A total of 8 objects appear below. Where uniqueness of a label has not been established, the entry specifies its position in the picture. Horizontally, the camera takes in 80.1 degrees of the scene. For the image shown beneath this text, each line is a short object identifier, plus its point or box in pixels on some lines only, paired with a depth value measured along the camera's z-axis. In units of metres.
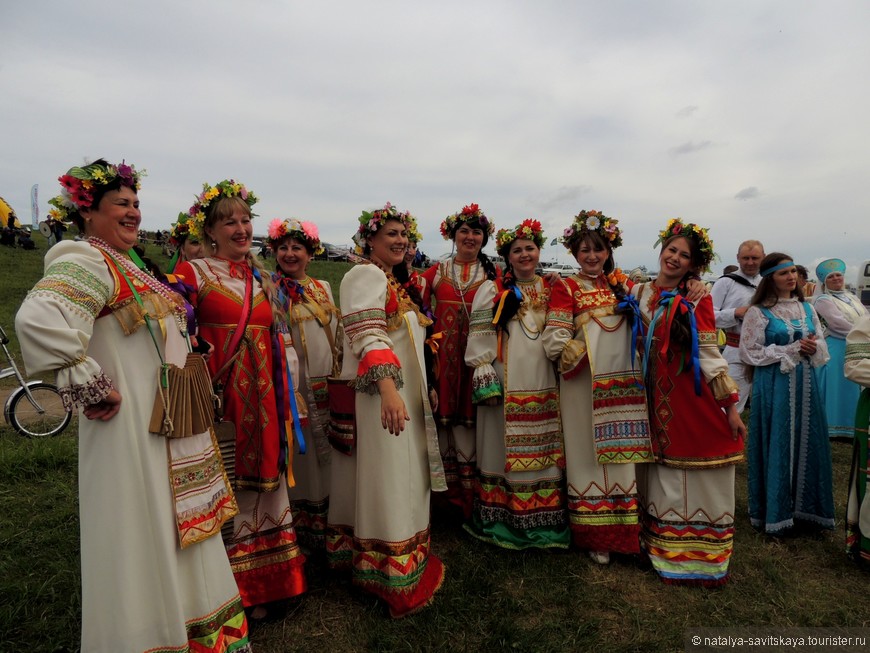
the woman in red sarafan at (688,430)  3.25
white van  11.62
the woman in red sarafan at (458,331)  4.04
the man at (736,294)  6.10
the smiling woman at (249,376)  2.62
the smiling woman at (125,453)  1.88
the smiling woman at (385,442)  2.71
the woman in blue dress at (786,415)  3.86
